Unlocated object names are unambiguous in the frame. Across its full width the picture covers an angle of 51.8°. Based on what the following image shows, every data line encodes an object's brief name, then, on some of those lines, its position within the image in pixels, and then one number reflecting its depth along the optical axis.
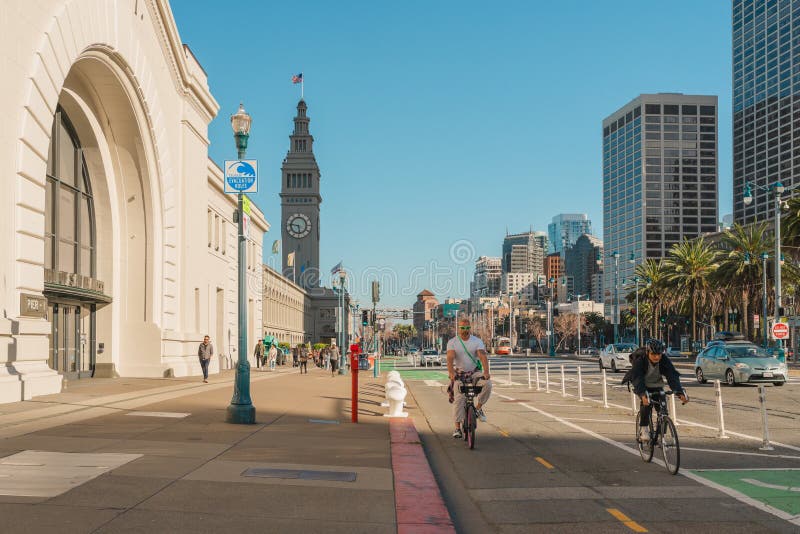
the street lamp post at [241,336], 15.38
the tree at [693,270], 71.12
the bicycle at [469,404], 12.95
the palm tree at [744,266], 61.31
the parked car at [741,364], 28.98
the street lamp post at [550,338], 102.38
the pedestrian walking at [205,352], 29.98
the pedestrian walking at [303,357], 45.50
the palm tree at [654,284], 80.06
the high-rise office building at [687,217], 199.00
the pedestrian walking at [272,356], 51.53
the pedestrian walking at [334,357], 43.53
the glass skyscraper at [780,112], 186.25
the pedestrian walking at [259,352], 53.72
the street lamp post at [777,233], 38.34
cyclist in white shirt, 13.16
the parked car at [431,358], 67.81
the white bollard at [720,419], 14.11
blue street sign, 16.89
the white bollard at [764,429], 12.52
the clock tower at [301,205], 146.75
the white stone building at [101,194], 20.00
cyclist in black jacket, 10.89
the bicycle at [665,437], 10.25
